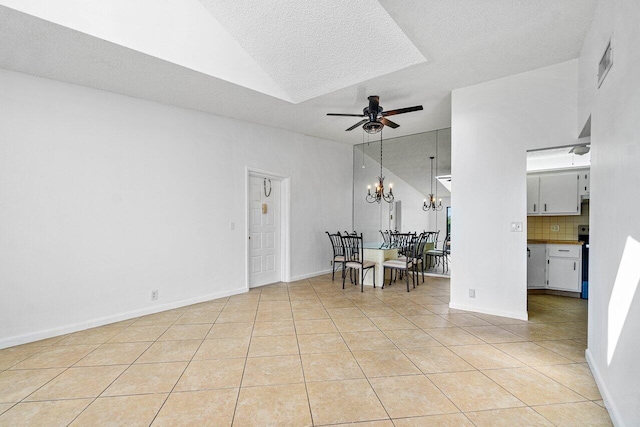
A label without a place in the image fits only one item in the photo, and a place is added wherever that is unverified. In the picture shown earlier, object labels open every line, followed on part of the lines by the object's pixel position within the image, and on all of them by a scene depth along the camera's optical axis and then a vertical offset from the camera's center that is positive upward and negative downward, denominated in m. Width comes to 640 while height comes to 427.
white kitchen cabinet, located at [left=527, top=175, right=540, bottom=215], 4.84 +0.30
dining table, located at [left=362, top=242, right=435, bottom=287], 5.08 -0.78
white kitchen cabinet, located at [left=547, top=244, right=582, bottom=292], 4.45 -0.85
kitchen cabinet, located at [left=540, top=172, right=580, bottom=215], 4.61 +0.28
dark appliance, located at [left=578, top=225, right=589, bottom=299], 4.37 -0.87
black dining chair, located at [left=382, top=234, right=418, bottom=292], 4.88 -0.84
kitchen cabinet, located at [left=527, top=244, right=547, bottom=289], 4.68 -0.85
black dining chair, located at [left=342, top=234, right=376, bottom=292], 4.87 -0.84
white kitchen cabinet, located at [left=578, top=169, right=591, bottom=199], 4.53 +0.44
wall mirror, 5.90 +0.68
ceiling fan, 3.67 +1.17
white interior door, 5.13 -0.36
